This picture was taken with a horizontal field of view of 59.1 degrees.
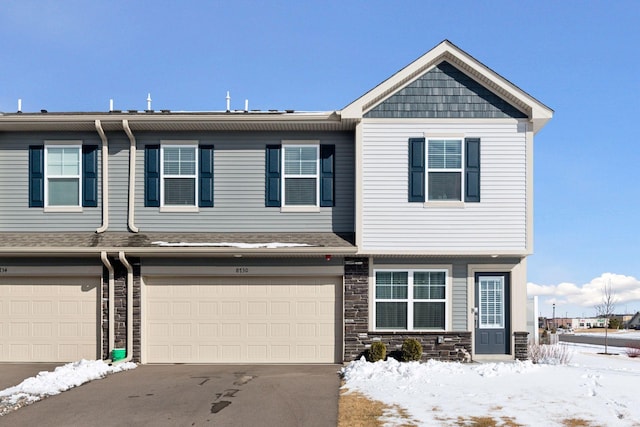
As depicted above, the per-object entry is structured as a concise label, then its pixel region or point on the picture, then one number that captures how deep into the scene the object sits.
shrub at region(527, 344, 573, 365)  14.86
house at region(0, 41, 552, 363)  13.91
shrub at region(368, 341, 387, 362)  13.54
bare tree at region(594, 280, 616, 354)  34.53
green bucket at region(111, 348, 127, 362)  13.86
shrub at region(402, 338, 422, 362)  13.54
